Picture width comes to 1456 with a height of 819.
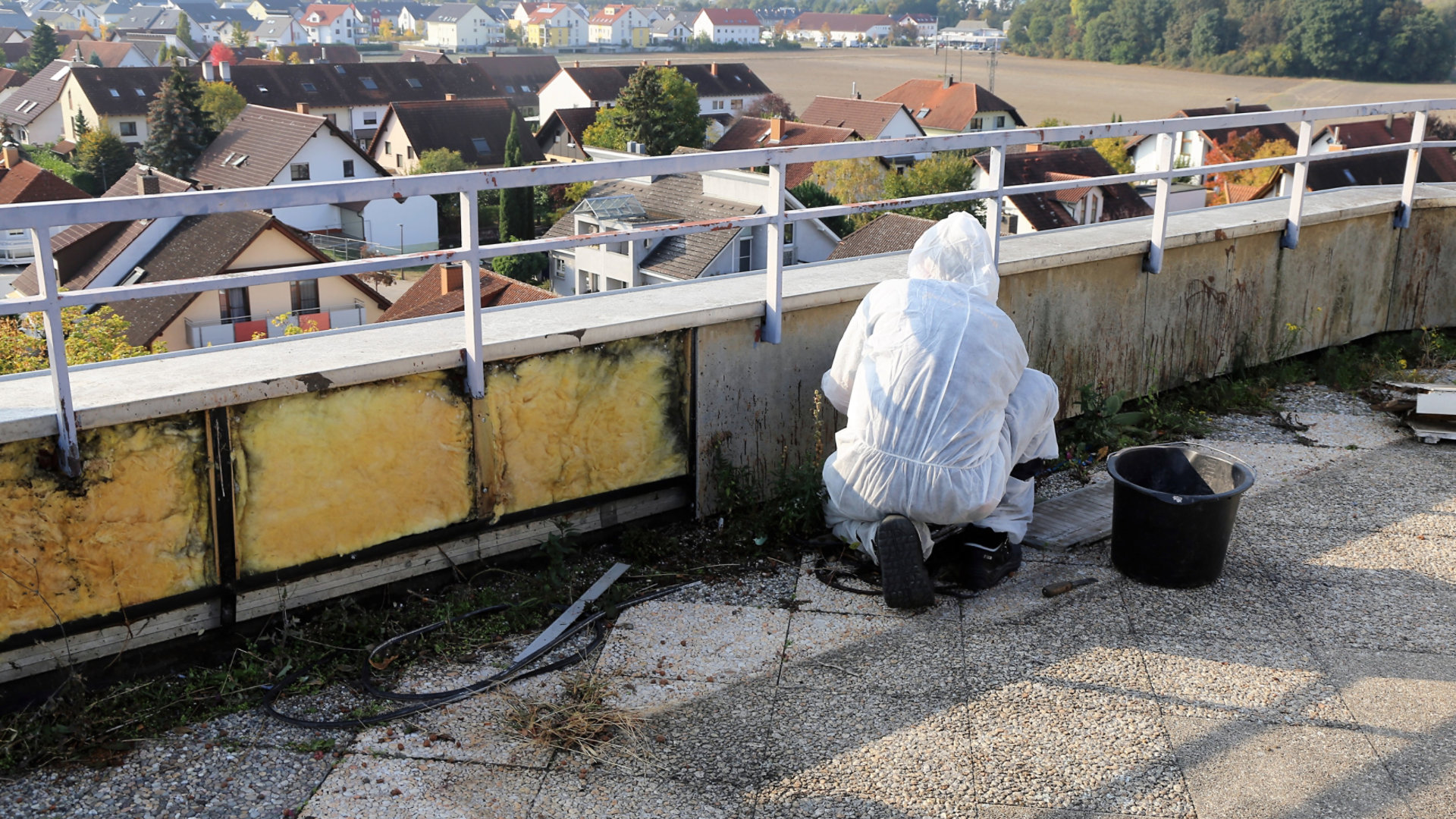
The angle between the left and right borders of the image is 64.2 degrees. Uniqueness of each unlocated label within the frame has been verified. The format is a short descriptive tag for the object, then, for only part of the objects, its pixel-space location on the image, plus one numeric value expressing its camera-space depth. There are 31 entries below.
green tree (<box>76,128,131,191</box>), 73.44
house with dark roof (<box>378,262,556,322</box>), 21.94
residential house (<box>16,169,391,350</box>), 32.44
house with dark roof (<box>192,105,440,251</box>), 53.96
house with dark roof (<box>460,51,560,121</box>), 106.56
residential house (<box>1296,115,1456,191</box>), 42.44
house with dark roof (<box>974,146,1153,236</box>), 46.03
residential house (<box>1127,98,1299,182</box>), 63.94
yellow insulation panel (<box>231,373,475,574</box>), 3.94
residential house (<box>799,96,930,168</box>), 69.50
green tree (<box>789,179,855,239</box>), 46.09
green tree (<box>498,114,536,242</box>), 49.63
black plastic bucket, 4.59
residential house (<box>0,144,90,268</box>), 45.66
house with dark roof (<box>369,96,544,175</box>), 67.69
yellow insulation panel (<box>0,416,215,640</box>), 3.48
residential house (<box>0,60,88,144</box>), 89.25
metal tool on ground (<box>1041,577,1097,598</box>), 4.65
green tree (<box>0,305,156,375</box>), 20.70
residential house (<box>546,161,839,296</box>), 30.86
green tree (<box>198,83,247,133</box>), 80.75
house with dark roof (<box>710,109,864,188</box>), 56.12
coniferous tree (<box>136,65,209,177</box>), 67.38
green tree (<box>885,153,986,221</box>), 50.81
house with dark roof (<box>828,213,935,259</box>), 27.14
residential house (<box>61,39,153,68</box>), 131.00
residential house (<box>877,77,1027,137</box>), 82.19
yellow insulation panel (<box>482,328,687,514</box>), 4.52
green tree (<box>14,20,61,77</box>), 123.88
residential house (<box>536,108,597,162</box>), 70.88
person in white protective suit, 4.30
